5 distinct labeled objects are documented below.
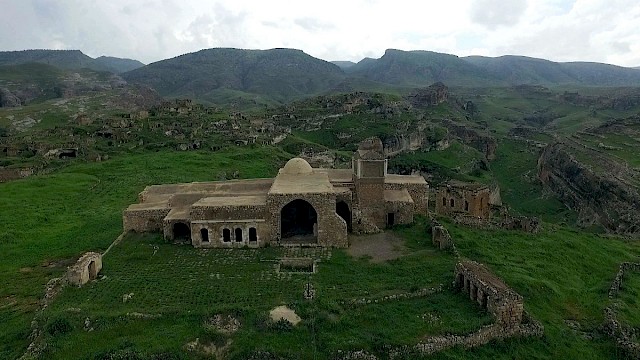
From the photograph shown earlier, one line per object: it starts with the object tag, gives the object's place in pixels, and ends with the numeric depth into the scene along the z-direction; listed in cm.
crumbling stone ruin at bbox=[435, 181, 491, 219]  4472
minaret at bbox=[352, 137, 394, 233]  3641
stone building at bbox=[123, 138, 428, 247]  3198
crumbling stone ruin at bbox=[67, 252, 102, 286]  2638
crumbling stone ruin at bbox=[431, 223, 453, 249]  3175
